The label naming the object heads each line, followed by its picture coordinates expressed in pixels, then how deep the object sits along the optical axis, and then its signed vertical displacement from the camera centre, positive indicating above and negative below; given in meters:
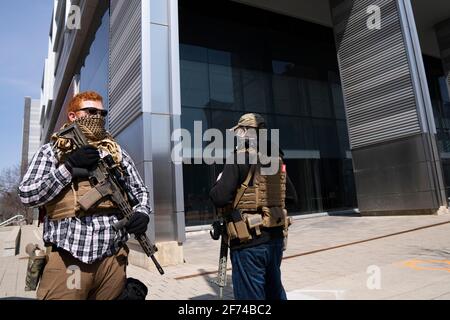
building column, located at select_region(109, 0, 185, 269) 7.68 +2.37
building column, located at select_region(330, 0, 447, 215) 12.82 +3.59
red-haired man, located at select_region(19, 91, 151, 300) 2.02 -0.04
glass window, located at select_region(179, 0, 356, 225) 15.27 +5.92
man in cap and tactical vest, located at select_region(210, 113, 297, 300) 2.54 -0.02
